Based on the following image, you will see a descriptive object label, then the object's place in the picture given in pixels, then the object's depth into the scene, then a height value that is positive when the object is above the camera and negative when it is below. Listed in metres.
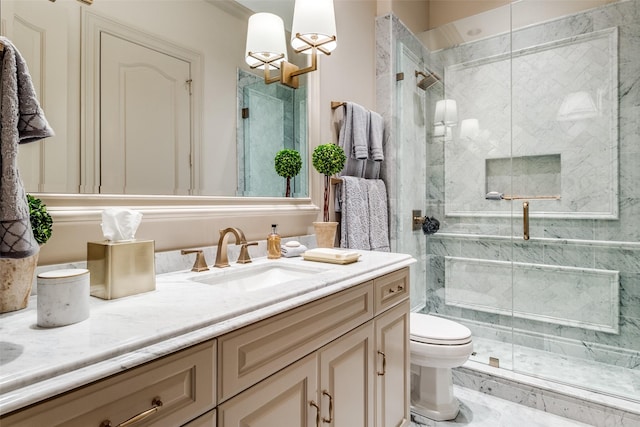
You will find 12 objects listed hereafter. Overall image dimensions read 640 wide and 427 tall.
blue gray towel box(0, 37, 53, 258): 0.58 +0.13
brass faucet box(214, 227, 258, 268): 1.32 -0.12
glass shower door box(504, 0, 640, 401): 2.33 +0.16
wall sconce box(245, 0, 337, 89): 1.59 +0.81
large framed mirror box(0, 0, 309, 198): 0.98 +0.37
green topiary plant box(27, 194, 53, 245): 0.81 -0.02
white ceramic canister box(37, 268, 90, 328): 0.67 -0.17
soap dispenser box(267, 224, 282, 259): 1.52 -0.15
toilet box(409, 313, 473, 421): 1.80 -0.75
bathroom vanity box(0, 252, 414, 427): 0.53 -0.28
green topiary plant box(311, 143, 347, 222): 1.77 +0.26
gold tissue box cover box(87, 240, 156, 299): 0.87 -0.14
